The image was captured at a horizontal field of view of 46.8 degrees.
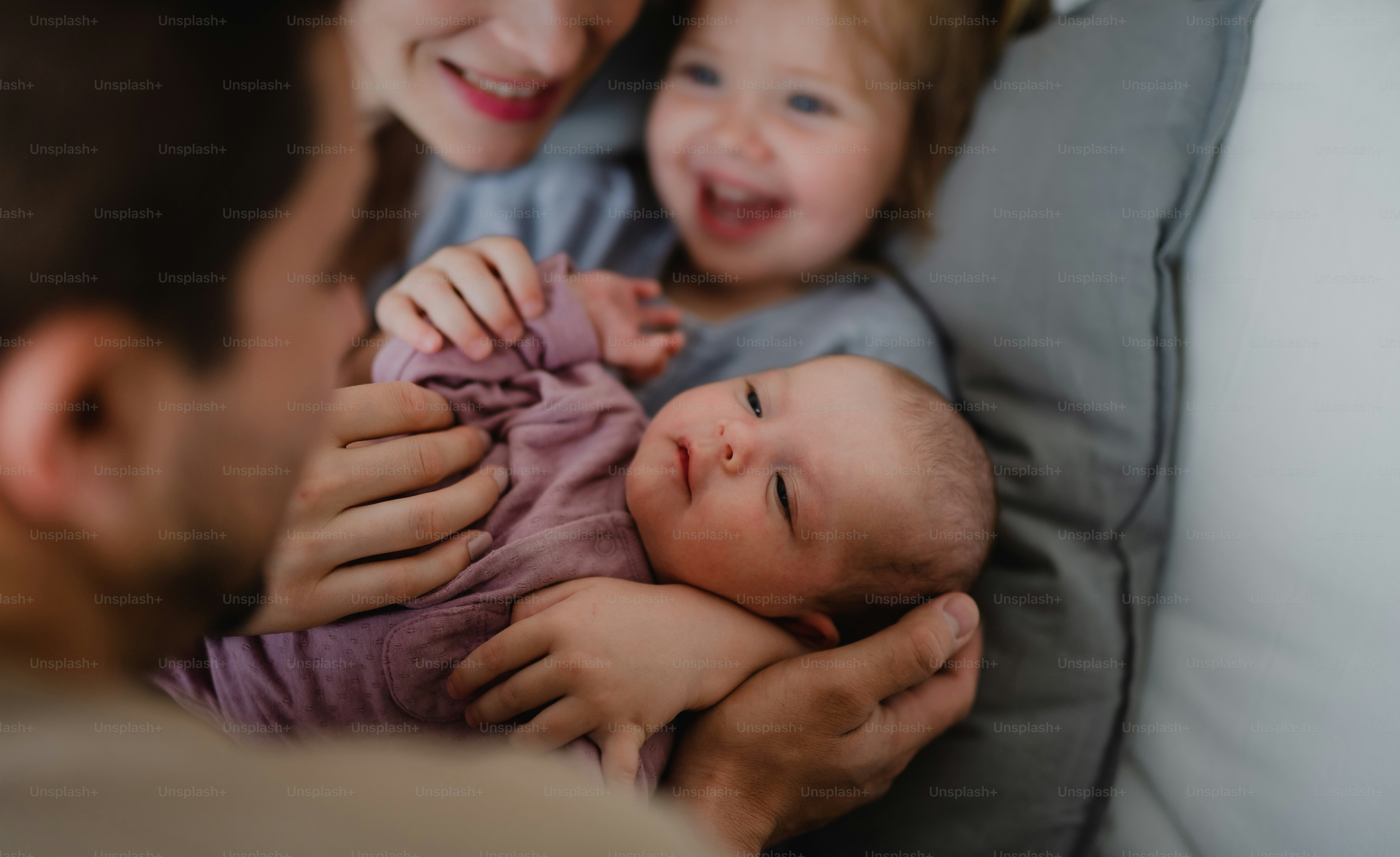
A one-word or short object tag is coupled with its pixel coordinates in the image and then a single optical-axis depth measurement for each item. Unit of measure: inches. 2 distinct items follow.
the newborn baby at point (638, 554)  20.3
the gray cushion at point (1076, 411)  22.2
